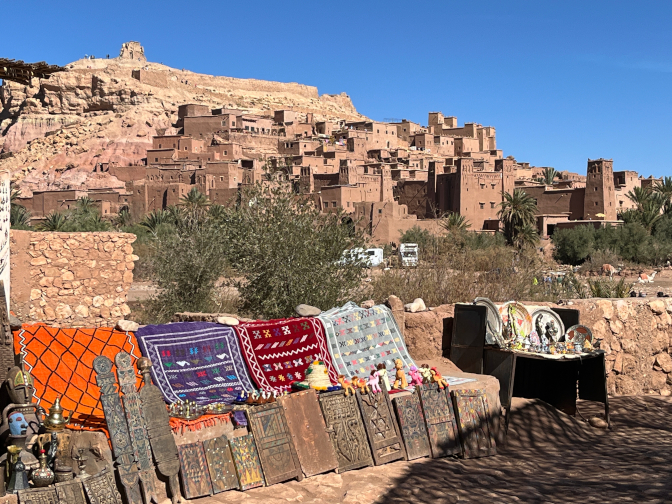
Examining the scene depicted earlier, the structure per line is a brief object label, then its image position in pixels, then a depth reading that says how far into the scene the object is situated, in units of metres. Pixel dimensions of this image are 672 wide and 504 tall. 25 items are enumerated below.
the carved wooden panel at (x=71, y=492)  4.69
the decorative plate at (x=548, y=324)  8.04
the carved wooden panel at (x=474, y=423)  6.53
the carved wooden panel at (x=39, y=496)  4.62
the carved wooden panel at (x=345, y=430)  5.93
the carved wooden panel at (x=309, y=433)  5.75
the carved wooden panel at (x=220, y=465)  5.34
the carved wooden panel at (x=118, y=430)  4.97
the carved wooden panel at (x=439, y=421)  6.42
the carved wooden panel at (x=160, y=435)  5.13
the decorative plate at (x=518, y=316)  7.92
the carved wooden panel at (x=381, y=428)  6.10
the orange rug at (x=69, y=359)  5.65
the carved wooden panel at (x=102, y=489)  4.76
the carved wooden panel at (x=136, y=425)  5.04
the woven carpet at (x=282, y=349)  6.75
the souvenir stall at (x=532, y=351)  7.51
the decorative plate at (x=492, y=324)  7.65
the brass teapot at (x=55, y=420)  4.98
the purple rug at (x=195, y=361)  6.17
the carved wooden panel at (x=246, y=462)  5.43
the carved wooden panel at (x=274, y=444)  5.56
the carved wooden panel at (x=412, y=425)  6.27
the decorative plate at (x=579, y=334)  7.82
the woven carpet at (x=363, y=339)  7.11
